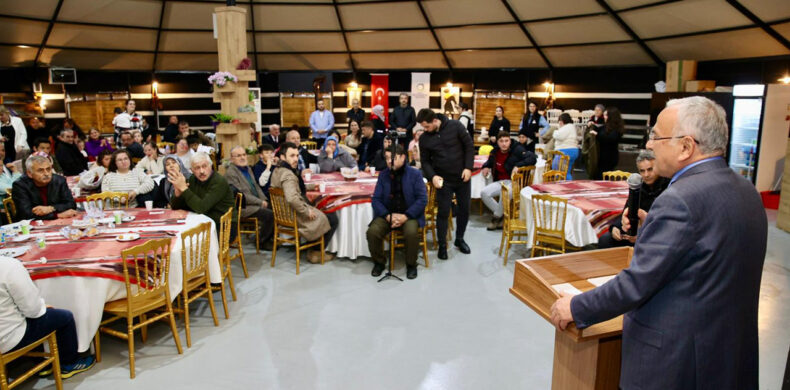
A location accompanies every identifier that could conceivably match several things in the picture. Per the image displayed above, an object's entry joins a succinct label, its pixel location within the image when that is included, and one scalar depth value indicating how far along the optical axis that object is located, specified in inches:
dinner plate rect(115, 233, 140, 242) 147.6
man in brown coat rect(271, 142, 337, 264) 196.9
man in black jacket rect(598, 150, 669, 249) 149.5
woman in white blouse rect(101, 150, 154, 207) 210.2
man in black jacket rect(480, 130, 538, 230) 254.8
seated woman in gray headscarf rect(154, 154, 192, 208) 212.8
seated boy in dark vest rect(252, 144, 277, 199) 233.6
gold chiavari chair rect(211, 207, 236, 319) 162.4
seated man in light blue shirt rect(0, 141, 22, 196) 208.7
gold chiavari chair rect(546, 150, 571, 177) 290.9
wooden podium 73.7
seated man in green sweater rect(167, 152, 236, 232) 175.2
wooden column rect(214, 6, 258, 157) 282.5
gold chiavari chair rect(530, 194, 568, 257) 193.8
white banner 509.4
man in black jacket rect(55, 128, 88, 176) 275.6
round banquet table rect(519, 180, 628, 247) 187.2
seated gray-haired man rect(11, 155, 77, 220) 174.2
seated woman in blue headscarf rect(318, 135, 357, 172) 262.2
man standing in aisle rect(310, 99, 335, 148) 393.7
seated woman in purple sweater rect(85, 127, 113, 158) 331.6
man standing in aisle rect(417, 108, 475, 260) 212.4
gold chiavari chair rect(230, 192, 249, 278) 193.0
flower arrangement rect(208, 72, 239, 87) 279.4
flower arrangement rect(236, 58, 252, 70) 286.2
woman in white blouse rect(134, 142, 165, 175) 250.2
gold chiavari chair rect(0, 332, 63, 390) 110.8
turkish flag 520.7
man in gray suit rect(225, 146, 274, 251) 217.5
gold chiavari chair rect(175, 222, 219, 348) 143.8
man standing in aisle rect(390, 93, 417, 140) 366.9
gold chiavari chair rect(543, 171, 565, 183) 248.1
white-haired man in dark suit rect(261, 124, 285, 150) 335.6
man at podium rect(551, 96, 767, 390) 58.0
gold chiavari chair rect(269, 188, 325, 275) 203.5
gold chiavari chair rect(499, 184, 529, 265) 215.0
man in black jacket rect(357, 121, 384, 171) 290.2
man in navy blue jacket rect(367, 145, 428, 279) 197.9
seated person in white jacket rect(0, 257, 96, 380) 106.4
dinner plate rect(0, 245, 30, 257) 133.4
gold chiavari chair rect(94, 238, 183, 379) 128.1
